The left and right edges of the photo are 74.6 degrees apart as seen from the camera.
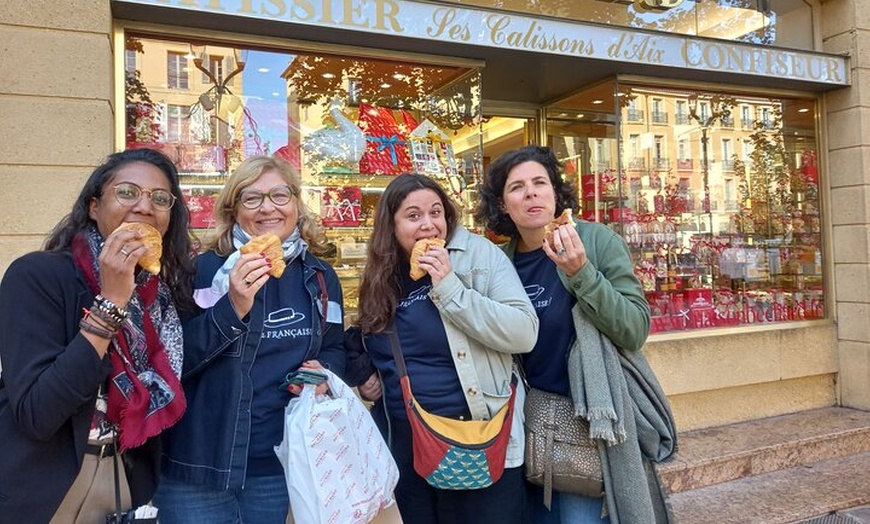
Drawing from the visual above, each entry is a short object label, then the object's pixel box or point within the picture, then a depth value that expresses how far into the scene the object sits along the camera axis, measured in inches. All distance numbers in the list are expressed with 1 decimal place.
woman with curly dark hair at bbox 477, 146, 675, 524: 88.0
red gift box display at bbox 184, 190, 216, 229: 170.7
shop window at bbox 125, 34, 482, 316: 169.0
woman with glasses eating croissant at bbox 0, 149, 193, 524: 62.6
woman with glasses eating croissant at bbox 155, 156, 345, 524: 79.8
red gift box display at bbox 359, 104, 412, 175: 199.2
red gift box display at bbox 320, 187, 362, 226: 193.0
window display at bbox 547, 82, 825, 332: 235.6
